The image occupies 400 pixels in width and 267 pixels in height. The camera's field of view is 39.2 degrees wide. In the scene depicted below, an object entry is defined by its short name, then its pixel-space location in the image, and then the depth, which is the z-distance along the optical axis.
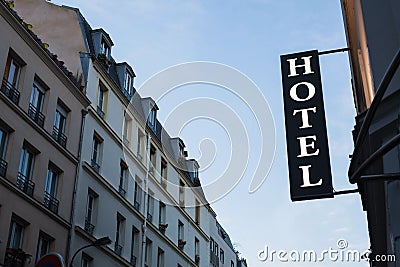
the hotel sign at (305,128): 11.62
